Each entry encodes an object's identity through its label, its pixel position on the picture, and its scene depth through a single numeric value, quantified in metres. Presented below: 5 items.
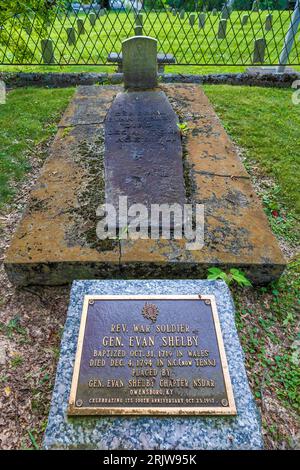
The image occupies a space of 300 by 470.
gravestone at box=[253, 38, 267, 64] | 8.06
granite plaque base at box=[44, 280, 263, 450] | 1.62
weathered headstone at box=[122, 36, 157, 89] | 4.37
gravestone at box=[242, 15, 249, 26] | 12.63
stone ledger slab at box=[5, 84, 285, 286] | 2.55
